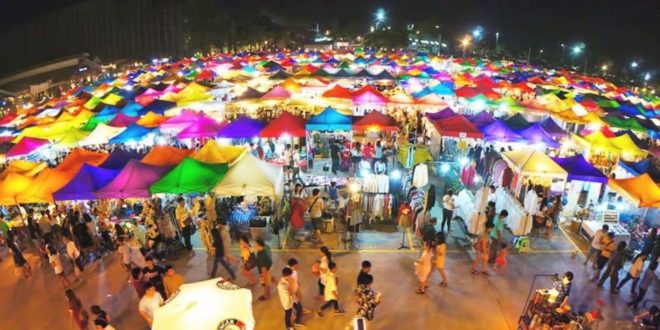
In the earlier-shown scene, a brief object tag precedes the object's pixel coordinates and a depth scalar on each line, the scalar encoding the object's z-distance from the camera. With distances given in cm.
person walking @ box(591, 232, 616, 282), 812
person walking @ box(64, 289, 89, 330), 620
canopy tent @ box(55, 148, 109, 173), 1022
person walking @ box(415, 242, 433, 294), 742
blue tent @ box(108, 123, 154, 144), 1358
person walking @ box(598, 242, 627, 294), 773
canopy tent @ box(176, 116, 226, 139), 1356
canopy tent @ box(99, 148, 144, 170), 1042
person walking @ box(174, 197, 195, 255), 926
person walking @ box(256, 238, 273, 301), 714
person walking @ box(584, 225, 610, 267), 830
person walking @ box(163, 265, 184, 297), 678
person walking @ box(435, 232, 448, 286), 763
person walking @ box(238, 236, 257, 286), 743
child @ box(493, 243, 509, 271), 834
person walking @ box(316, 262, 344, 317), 670
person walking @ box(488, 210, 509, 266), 859
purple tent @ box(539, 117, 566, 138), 1362
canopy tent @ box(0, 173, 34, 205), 902
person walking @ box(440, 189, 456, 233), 966
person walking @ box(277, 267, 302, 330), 630
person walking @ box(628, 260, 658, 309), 748
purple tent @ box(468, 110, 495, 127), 1395
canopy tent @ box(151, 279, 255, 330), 503
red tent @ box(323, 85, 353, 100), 1767
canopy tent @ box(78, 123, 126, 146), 1378
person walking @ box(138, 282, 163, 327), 613
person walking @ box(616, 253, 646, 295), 766
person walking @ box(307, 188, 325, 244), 953
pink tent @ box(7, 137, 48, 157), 1315
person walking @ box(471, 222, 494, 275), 826
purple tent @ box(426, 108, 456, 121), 1450
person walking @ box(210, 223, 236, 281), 805
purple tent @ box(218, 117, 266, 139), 1319
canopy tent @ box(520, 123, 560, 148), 1263
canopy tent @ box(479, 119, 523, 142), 1288
